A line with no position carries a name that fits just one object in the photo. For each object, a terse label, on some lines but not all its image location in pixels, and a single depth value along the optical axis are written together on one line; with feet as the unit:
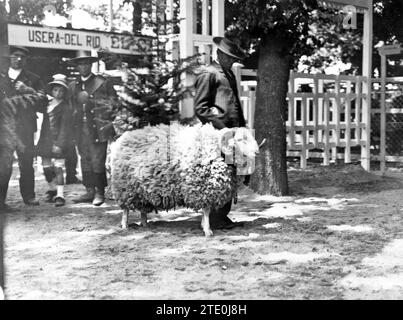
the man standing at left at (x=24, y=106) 26.73
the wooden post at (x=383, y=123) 38.88
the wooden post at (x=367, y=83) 40.16
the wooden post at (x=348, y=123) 38.83
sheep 20.57
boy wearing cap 29.01
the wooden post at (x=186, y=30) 27.55
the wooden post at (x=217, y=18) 29.53
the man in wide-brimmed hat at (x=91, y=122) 28.66
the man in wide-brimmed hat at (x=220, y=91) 21.27
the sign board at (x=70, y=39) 26.03
